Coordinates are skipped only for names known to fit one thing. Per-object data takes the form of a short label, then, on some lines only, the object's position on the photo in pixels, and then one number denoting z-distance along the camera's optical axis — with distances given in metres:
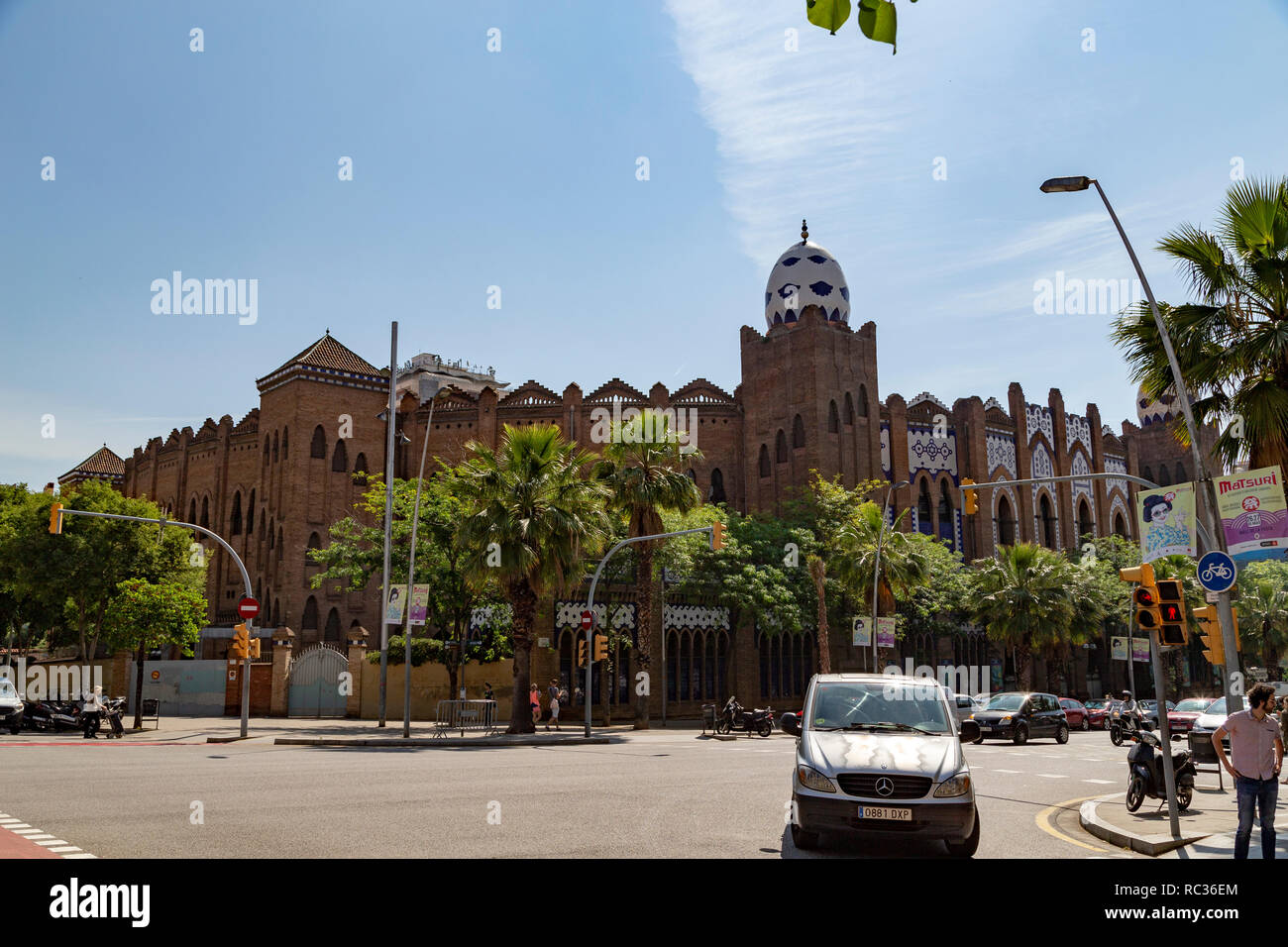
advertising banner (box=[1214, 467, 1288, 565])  12.43
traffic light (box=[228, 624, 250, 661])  26.80
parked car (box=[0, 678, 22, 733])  28.52
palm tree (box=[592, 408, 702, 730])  32.44
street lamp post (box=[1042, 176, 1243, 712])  12.97
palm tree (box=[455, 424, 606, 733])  27.00
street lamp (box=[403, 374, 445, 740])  27.25
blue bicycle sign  12.08
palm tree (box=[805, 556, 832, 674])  36.97
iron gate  37.09
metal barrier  29.44
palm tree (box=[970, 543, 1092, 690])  41.78
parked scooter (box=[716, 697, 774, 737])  30.81
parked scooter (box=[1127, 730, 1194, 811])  12.04
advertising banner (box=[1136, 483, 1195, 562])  15.16
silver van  8.41
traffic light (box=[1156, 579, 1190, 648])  11.23
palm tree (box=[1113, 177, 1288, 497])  13.11
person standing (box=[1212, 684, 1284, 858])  8.13
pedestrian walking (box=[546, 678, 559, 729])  33.26
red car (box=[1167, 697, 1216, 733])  29.30
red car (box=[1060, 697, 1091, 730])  39.34
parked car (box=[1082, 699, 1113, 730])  40.25
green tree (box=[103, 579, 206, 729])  30.59
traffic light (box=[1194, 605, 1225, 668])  15.22
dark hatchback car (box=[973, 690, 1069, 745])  28.09
